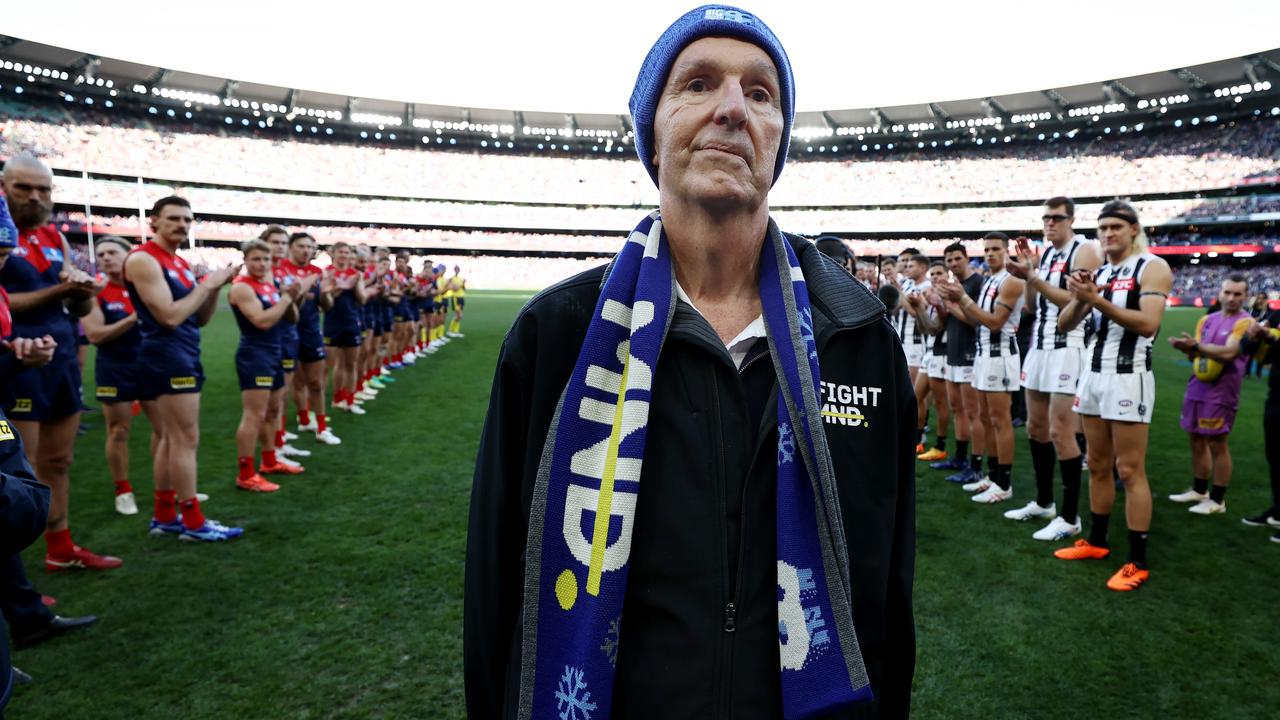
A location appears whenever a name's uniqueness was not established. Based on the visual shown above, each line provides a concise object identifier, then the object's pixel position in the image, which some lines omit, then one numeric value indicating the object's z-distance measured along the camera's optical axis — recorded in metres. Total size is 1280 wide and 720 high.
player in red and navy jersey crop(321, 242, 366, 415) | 10.05
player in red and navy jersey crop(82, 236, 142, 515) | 5.76
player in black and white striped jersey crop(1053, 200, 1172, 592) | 4.59
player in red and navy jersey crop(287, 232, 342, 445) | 8.50
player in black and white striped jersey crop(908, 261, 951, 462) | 7.87
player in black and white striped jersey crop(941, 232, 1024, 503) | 6.61
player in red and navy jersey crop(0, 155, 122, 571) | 4.13
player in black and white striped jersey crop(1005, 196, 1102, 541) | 5.57
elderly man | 1.30
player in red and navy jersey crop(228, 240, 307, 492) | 6.51
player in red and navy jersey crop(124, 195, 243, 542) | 4.97
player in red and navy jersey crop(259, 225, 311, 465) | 7.52
